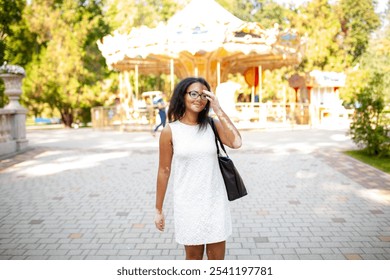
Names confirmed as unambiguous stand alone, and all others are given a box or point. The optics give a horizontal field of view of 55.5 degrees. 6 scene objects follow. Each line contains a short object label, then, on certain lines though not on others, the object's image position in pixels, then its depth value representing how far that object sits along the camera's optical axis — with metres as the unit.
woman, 2.49
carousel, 17.09
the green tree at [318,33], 30.98
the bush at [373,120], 9.88
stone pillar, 12.18
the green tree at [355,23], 34.72
